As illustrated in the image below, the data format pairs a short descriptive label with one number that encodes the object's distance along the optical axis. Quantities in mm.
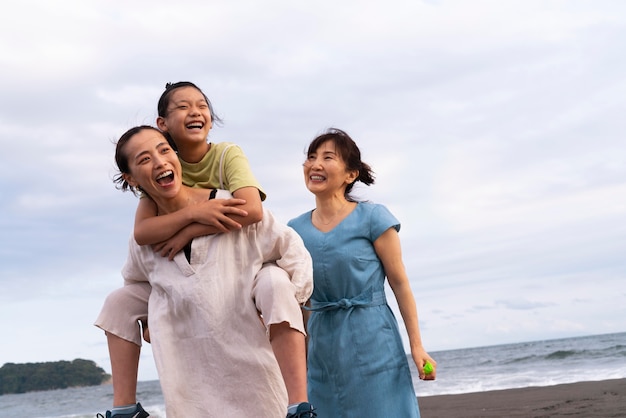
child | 2701
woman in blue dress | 3533
